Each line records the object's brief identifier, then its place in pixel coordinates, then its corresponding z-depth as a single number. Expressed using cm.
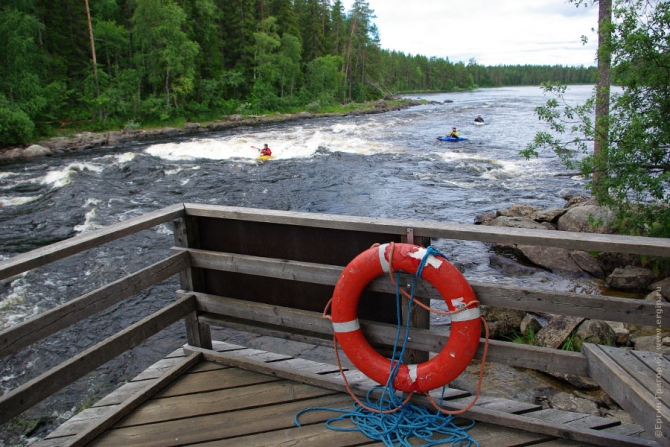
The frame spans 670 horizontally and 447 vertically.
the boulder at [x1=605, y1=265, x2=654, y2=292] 700
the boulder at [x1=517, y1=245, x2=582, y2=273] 800
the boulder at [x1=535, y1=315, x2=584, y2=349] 509
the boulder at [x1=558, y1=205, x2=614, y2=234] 866
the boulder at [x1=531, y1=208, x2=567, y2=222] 1005
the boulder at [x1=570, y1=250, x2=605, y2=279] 780
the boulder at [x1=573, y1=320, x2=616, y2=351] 495
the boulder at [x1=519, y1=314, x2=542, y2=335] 550
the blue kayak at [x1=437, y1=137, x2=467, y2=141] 2384
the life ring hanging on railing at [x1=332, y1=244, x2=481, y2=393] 224
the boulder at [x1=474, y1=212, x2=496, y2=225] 1066
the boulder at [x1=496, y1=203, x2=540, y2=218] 1084
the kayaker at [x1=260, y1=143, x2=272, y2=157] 1959
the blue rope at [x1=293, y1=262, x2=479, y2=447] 223
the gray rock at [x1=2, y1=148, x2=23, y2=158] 2114
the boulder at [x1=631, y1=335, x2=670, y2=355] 492
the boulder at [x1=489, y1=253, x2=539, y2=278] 796
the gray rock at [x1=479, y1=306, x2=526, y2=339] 559
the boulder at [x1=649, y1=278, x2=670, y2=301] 646
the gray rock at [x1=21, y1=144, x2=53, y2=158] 2142
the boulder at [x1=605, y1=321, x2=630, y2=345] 524
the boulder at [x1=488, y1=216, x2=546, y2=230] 954
